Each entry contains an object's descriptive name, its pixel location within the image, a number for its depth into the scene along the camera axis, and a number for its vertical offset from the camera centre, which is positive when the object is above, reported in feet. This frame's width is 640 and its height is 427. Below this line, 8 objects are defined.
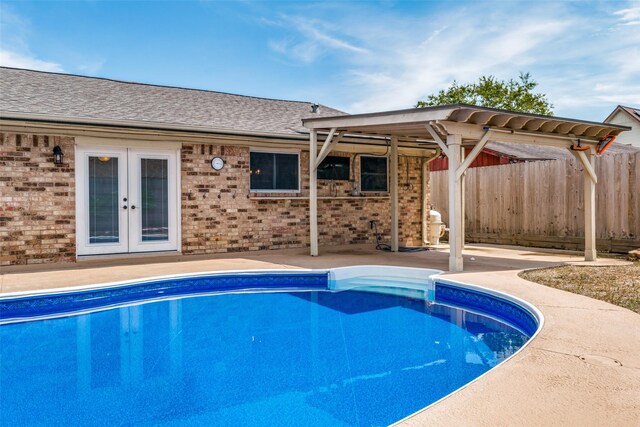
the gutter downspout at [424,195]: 39.24 +1.97
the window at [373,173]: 36.60 +3.66
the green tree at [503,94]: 100.48 +27.20
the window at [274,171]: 31.78 +3.41
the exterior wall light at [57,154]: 25.29 +3.73
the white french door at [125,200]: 26.50 +1.24
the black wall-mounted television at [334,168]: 34.32 +3.85
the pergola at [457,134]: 23.43 +4.91
